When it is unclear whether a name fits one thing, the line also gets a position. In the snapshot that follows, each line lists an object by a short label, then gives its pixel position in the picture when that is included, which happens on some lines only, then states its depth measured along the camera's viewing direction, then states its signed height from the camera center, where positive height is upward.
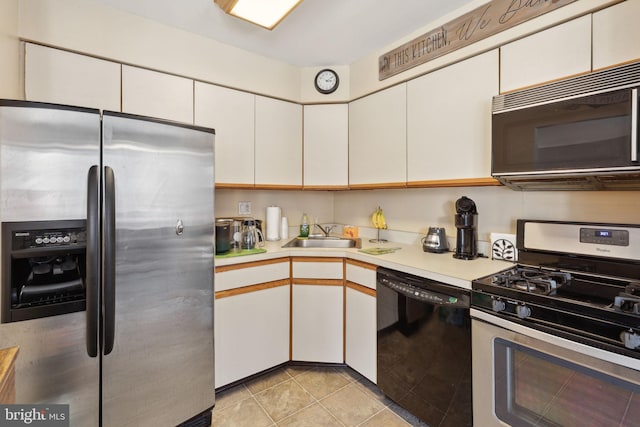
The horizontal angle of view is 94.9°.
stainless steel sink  2.43 -0.27
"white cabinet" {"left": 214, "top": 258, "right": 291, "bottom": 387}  1.83 -0.71
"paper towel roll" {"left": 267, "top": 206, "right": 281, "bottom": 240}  2.52 -0.10
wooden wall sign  1.46 +1.03
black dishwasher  1.36 -0.71
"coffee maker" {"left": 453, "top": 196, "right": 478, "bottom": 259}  1.77 -0.12
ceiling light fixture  1.57 +1.12
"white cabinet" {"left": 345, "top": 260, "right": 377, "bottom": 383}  1.86 -0.72
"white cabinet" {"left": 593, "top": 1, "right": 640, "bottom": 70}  1.20 +0.73
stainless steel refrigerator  1.12 -0.21
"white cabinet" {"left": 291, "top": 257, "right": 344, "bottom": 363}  2.06 -0.70
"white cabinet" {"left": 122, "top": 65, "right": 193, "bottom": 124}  1.76 +0.74
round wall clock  2.46 +1.09
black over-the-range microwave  1.12 +0.33
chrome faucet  2.68 -0.17
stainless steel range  0.95 -0.45
